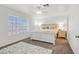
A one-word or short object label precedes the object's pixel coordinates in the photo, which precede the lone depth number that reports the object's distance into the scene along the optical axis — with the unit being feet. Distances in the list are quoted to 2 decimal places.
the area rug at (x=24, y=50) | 6.74
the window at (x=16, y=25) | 10.50
